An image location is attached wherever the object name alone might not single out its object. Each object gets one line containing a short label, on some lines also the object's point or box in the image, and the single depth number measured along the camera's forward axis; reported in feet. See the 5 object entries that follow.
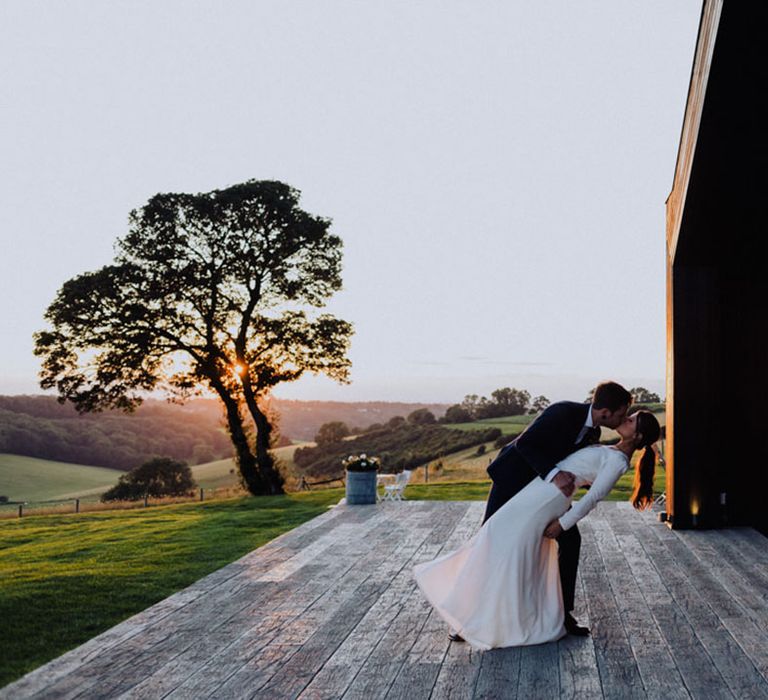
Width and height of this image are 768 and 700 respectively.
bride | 14.52
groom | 14.46
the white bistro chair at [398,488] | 40.60
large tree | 59.26
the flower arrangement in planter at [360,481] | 38.47
